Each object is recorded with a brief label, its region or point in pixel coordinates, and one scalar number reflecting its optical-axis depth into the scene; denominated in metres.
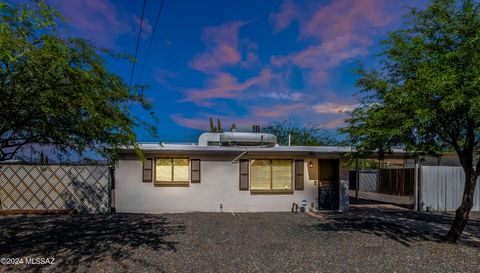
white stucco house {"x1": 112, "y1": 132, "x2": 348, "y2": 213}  11.23
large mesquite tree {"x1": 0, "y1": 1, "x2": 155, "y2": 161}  4.09
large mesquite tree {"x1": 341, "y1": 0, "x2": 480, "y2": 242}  5.75
